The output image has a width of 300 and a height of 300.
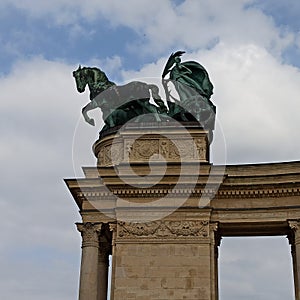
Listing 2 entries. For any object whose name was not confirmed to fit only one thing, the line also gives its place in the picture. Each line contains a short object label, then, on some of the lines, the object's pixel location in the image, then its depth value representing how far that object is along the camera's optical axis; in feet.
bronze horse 99.71
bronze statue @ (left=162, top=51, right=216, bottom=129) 97.86
